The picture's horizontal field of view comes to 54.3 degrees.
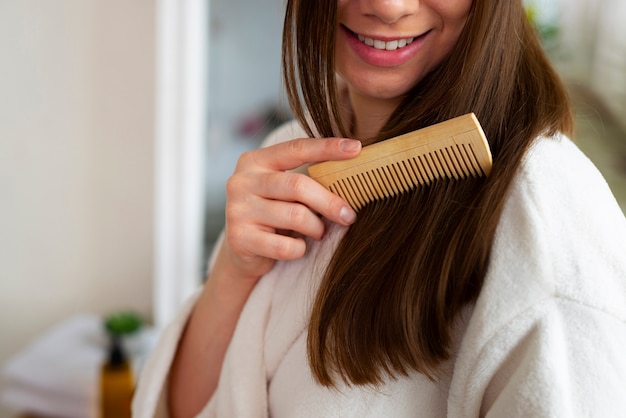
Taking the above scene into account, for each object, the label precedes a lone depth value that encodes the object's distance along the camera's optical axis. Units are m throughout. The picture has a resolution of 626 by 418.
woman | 0.46
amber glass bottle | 1.36
